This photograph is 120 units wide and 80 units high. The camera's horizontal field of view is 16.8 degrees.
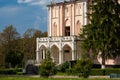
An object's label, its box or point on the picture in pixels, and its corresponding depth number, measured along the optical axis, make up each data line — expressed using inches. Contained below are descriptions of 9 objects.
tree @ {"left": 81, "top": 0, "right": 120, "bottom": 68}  2277.3
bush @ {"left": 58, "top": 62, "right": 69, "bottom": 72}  2461.9
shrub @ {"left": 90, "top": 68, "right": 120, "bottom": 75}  2103.8
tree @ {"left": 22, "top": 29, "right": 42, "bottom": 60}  3806.6
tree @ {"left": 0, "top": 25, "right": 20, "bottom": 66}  3480.1
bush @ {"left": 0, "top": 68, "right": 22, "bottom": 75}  2441.8
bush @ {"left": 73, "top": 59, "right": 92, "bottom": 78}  1507.9
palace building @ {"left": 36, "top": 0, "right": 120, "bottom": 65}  2765.7
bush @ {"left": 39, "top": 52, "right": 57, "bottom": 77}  1588.3
